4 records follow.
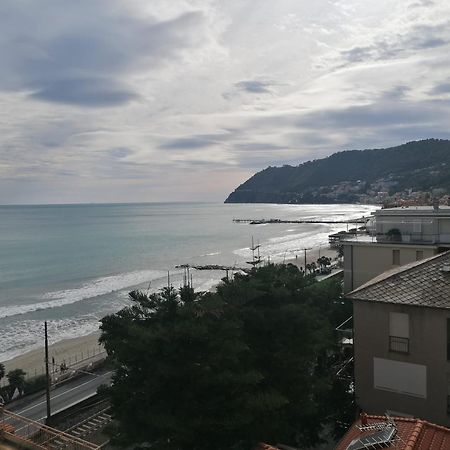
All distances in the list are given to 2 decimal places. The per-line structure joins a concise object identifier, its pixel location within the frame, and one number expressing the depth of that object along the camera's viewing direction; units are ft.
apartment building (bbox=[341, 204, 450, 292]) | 84.74
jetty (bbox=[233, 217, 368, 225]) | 594.41
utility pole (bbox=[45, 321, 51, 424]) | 69.28
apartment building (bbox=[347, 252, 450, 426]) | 41.01
